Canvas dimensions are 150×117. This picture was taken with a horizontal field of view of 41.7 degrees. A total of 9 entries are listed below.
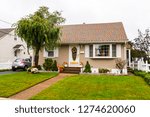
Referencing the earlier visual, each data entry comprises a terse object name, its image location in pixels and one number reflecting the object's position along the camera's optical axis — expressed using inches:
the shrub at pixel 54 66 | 743.7
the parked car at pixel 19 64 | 858.8
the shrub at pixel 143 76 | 485.5
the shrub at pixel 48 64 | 750.5
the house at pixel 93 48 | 709.3
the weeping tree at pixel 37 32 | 645.9
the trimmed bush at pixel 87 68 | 708.8
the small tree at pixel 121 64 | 685.3
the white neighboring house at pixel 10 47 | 1199.6
